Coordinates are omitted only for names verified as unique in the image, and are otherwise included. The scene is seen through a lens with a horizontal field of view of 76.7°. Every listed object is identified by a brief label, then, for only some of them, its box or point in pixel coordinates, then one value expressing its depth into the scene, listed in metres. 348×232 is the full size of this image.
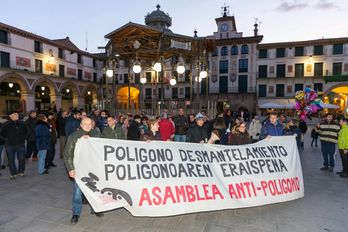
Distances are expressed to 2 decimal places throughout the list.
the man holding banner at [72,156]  3.73
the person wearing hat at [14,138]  6.27
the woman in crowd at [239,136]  5.35
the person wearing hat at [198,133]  5.88
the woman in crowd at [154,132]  5.79
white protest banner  3.72
